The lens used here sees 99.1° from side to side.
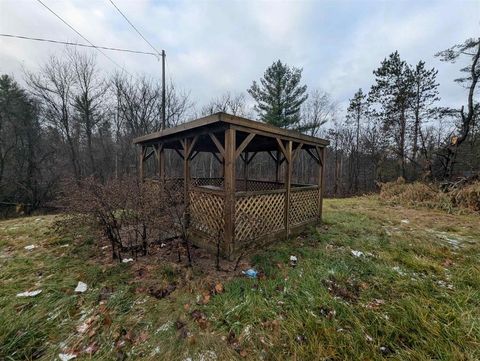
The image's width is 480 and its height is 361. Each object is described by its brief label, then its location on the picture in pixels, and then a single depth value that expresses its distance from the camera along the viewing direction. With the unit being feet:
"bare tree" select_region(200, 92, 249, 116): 59.16
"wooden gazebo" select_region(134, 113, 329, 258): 11.56
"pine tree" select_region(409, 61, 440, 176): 39.96
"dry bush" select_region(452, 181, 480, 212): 24.23
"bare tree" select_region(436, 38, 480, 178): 31.81
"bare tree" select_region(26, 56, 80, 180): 40.66
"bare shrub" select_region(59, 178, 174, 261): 10.30
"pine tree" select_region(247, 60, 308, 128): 49.24
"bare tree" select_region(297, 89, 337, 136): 60.70
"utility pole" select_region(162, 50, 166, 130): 34.01
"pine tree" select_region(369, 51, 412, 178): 42.09
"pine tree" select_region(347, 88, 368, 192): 52.06
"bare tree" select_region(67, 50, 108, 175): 42.42
